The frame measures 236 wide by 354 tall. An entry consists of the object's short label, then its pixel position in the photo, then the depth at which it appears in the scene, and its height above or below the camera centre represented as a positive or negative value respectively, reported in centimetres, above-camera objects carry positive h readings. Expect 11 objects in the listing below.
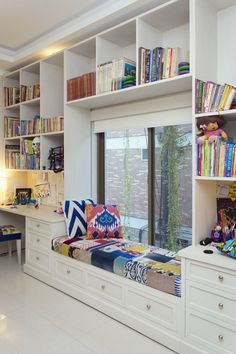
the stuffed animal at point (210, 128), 208 +30
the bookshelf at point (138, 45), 241 +121
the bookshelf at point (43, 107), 362 +84
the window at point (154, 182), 289 -11
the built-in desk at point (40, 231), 319 -64
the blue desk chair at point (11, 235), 374 -79
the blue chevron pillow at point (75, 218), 313 -48
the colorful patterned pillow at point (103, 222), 306 -51
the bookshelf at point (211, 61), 215 +84
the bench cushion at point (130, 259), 217 -71
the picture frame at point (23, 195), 416 -32
